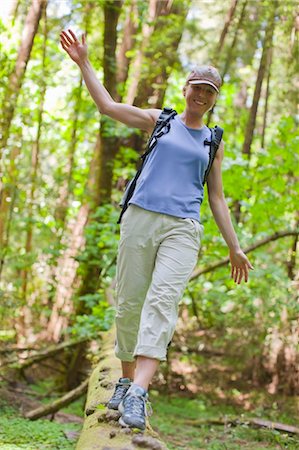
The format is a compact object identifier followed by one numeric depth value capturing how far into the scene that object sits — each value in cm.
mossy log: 301
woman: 357
